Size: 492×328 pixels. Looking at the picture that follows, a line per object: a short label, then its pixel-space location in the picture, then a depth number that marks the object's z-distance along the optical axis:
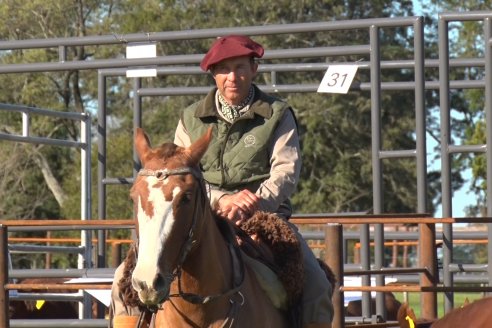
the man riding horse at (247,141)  12.85
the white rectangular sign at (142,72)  21.64
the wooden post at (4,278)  18.23
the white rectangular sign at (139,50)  21.00
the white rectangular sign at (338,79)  19.87
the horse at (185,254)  10.38
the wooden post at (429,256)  19.16
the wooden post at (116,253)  25.86
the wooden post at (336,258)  17.48
